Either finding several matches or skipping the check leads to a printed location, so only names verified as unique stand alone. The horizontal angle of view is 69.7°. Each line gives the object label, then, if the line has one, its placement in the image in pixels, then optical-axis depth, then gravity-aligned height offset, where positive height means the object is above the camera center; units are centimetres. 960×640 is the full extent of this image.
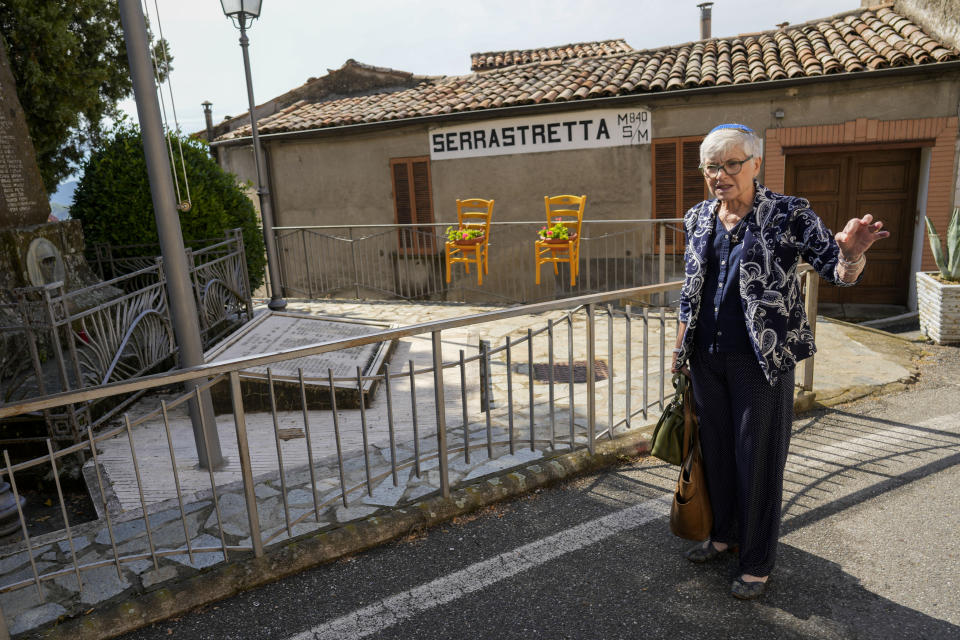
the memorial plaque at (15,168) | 680 +21
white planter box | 754 -201
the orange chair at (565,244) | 1005 -130
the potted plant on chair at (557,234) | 997 -116
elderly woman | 265 -69
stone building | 1006 +27
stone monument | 673 -33
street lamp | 834 +19
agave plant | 799 -147
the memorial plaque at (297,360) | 594 -177
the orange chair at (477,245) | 1060 -130
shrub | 846 -21
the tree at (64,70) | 1073 +188
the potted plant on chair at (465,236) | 1052 -115
